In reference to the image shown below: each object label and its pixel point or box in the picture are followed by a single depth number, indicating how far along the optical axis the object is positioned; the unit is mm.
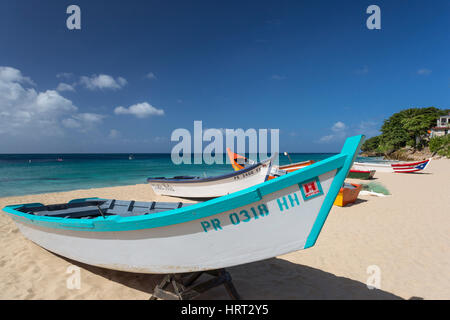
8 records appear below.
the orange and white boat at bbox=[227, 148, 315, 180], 17938
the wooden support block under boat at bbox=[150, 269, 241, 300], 2844
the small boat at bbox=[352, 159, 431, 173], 21297
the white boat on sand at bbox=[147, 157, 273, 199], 10562
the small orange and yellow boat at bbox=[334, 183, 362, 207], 8961
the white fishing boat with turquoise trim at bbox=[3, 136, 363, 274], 2129
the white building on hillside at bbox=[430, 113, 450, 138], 50162
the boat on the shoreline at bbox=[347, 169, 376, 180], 18219
